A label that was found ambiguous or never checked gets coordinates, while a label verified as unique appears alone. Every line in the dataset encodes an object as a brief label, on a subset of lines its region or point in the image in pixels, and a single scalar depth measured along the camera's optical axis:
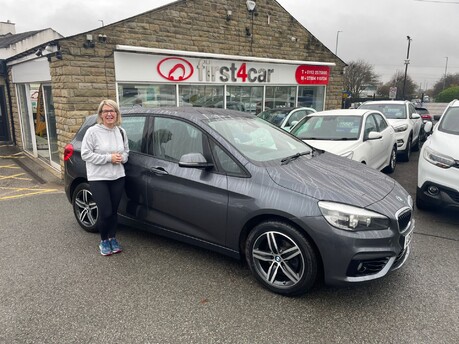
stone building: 7.09
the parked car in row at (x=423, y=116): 12.05
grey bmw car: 2.72
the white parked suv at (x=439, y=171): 4.30
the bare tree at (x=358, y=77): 51.03
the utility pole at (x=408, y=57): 34.22
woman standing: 3.53
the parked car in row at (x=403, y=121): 8.77
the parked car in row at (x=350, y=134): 5.65
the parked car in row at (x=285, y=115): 9.32
